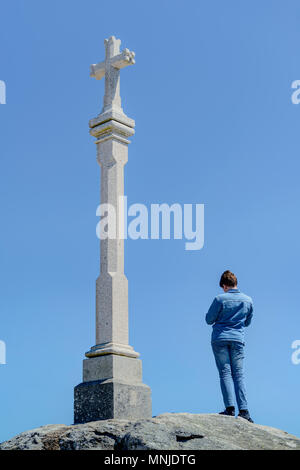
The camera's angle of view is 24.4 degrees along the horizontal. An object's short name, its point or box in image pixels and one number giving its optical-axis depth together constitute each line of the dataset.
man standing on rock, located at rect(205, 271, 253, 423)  9.04
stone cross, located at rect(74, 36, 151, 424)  8.95
